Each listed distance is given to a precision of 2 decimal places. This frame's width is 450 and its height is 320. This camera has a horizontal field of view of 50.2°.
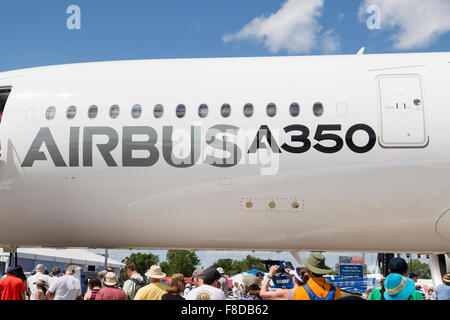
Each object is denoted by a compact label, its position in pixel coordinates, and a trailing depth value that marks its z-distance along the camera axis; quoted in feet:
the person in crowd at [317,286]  18.37
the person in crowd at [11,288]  25.79
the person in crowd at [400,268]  18.15
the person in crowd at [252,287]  23.21
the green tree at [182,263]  397.19
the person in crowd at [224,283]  38.70
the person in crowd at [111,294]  21.95
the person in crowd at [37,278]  38.42
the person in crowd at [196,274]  29.70
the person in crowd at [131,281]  29.60
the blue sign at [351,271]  100.27
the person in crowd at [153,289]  21.92
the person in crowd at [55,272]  39.24
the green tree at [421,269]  471.62
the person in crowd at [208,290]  18.92
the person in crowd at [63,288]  31.40
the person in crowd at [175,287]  20.53
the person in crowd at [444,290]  25.61
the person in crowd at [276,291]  20.58
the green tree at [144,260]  375.49
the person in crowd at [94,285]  29.12
